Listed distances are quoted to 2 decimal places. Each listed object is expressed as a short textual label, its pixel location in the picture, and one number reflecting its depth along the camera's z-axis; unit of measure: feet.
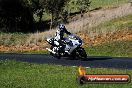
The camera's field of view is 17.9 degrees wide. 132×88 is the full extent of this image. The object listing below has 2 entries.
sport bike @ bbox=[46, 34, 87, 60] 85.56
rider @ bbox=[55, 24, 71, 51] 86.02
